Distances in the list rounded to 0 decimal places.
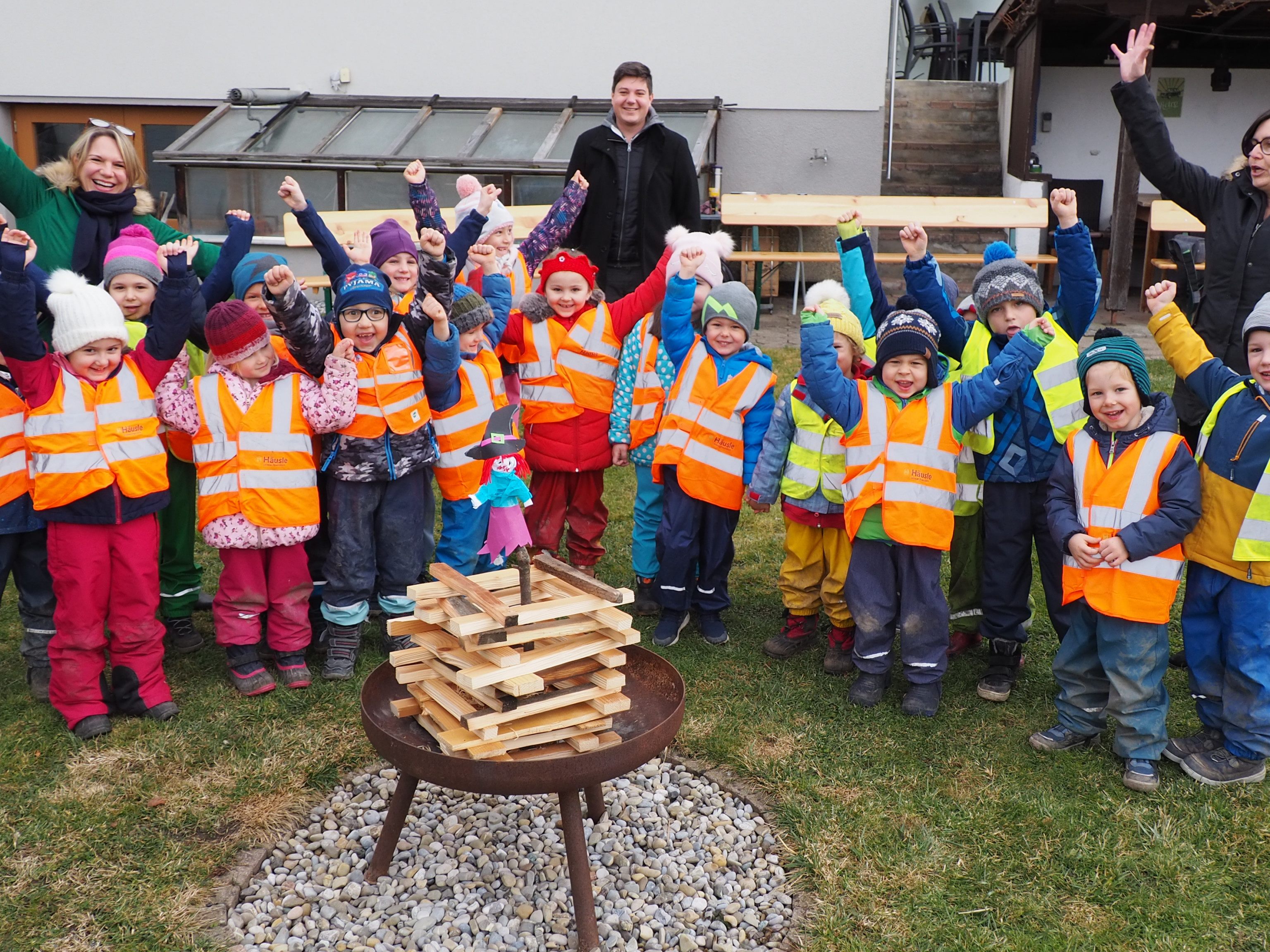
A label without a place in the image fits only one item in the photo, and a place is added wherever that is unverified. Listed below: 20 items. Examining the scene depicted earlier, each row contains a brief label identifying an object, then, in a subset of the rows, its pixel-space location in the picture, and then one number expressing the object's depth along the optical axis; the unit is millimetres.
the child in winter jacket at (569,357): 5273
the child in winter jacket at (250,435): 4352
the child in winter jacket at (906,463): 4336
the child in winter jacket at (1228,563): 3777
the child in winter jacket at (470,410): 4746
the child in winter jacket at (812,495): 4750
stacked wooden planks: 2881
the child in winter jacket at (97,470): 4039
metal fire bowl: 2793
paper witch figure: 3270
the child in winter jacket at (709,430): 4926
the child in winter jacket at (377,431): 4504
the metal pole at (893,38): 12557
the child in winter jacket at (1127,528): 3846
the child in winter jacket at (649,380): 5164
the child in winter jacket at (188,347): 4504
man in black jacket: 6000
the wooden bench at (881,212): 10680
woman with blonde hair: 4785
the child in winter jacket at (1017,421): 4375
